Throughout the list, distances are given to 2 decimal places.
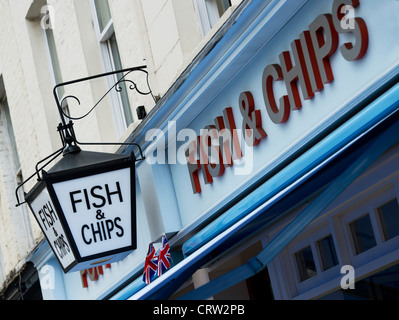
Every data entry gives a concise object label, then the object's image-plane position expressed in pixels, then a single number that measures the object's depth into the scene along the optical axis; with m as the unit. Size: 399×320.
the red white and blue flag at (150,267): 7.23
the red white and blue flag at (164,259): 7.12
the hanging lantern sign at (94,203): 6.88
